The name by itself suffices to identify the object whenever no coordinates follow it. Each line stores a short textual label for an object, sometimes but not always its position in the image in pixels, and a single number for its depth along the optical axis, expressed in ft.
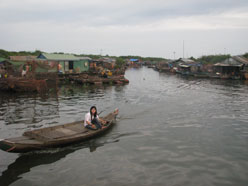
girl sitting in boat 33.96
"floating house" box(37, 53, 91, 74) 108.27
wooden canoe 24.80
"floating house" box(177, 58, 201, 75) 173.94
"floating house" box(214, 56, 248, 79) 136.36
